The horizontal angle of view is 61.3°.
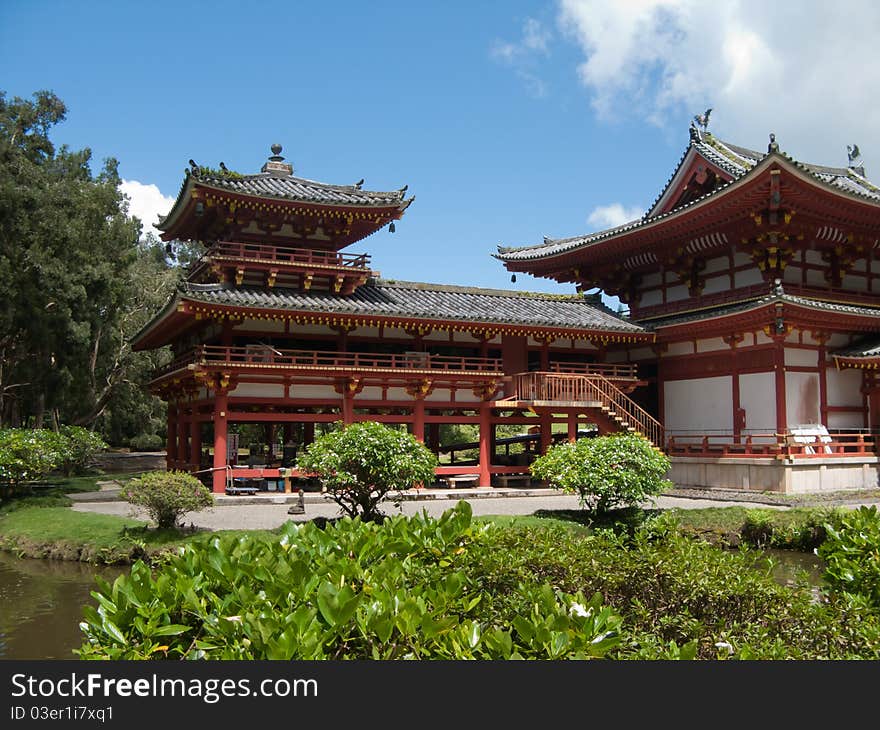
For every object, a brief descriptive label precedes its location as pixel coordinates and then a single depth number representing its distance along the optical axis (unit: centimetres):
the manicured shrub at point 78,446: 3030
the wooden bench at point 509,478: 2744
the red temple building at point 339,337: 2439
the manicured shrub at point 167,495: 1634
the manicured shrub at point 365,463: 1641
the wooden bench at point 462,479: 2659
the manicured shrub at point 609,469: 1762
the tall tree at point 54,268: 3038
